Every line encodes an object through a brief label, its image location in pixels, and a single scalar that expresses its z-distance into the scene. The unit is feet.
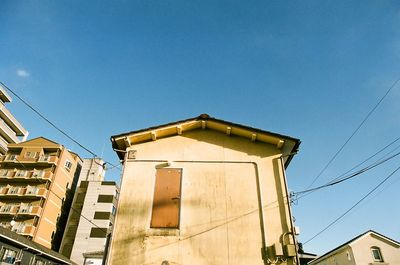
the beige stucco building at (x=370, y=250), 95.45
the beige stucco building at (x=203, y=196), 29.96
